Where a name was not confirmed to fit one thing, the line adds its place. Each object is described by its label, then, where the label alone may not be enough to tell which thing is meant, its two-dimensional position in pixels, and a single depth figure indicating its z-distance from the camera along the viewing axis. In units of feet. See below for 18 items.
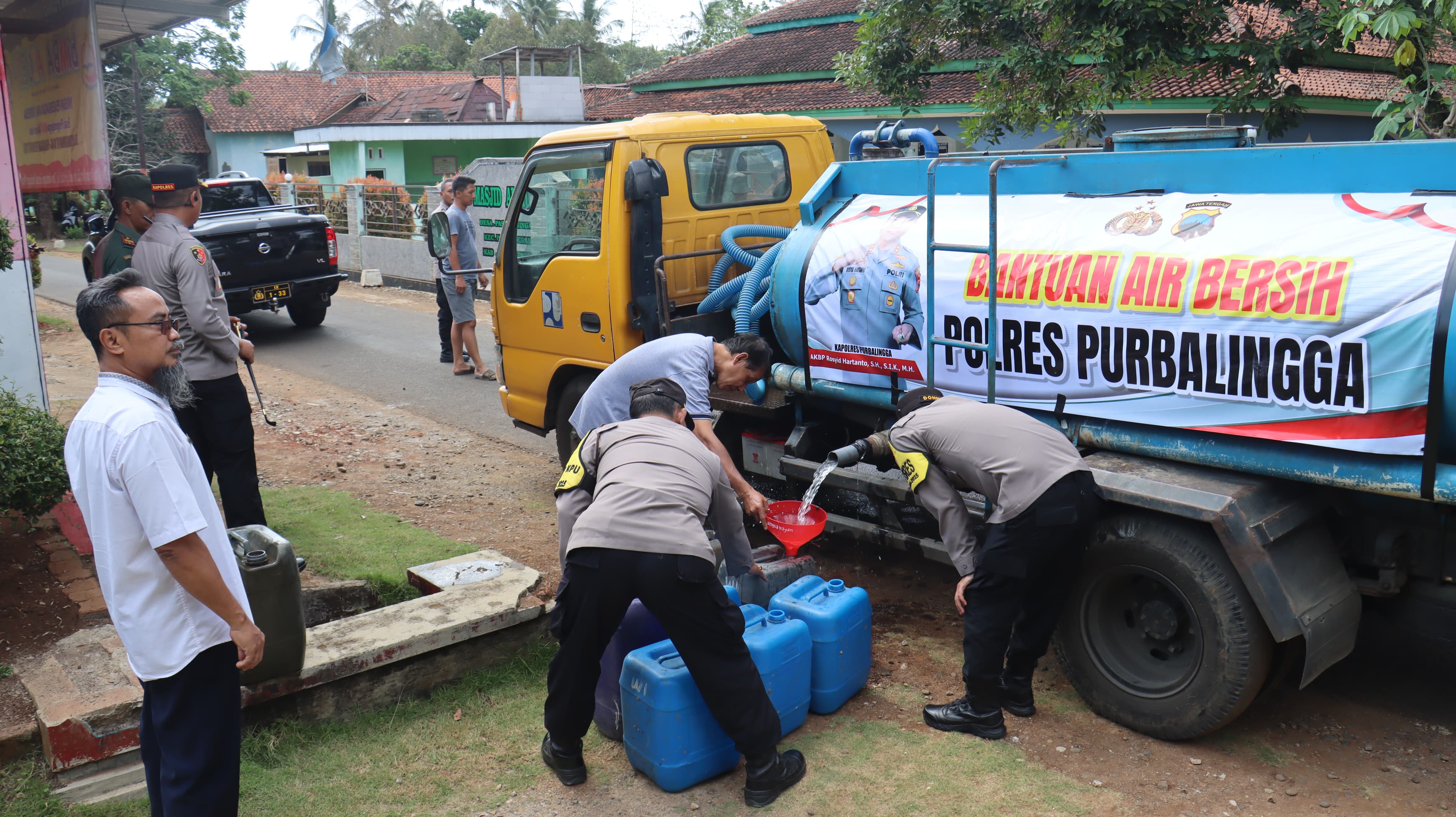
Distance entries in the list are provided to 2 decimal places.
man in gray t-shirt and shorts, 33.76
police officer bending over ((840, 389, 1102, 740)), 12.51
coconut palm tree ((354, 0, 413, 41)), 188.55
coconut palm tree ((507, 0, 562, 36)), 175.01
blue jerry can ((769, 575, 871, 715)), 13.29
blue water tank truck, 11.17
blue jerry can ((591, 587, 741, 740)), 12.98
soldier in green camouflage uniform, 16.60
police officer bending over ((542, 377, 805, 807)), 11.16
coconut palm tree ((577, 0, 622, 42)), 174.70
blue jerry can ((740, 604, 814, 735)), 12.48
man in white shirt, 8.57
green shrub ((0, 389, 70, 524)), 14.97
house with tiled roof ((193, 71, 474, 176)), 130.93
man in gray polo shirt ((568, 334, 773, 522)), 15.26
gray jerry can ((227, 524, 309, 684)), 11.71
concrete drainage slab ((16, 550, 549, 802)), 11.33
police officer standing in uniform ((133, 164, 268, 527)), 15.84
